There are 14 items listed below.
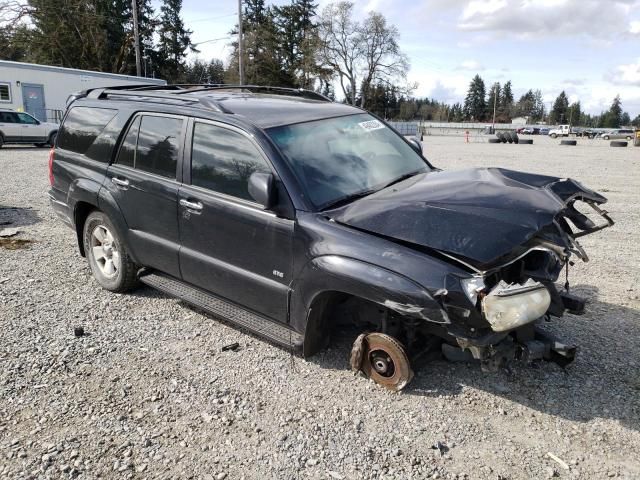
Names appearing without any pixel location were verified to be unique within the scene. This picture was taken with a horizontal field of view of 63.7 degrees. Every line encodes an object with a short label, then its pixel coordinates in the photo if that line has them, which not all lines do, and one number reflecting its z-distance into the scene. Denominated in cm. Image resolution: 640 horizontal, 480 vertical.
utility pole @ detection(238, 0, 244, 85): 3762
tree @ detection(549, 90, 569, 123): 13088
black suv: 296
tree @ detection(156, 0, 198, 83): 6066
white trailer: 2438
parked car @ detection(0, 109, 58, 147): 2005
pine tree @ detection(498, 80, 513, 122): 13306
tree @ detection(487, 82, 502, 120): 13173
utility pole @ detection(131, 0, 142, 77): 3409
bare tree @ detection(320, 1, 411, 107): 6844
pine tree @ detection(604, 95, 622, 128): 12388
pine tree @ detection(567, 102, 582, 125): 12544
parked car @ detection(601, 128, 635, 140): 6262
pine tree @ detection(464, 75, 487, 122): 13450
